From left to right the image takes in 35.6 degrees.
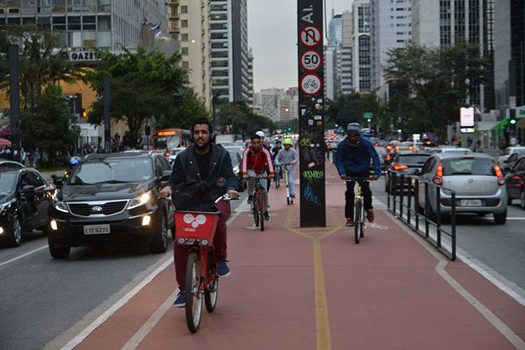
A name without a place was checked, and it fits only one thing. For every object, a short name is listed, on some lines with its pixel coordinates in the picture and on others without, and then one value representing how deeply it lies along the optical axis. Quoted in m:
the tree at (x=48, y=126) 50.19
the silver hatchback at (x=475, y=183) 17.16
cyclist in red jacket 16.39
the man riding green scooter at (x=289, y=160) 22.39
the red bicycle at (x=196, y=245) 7.06
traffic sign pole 15.55
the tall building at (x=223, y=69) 198.25
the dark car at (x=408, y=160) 27.89
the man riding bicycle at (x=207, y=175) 7.59
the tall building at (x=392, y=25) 198.25
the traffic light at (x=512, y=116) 46.32
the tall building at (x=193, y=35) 142.38
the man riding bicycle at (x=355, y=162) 13.65
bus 65.69
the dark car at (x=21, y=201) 14.96
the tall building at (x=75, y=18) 77.50
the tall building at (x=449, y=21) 137.50
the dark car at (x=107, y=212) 12.29
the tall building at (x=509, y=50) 75.38
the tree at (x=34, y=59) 52.97
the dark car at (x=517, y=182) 21.65
